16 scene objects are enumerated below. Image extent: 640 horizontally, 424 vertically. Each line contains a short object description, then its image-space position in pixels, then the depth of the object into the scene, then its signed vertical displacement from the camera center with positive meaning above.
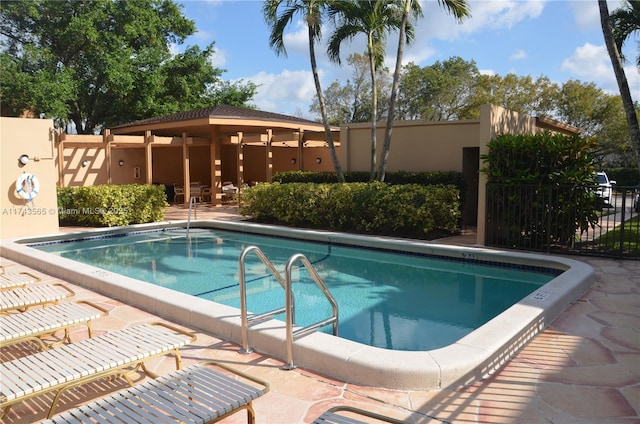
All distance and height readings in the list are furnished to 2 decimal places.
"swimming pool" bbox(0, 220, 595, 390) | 3.91 -1.43
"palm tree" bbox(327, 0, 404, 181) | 13.40 +4.61
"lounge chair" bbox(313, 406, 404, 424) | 2.54 -1.26
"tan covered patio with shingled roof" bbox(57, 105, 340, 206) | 17.77 +1.50
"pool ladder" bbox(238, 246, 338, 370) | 4.16 -1.25
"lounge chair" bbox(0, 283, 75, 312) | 4.93 -1.21
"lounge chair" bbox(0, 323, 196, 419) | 3.13 -1.28
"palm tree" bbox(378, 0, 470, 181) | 12.57 +4.16
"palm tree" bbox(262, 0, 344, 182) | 13.87 +4.73
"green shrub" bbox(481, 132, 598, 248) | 9.23 -0.02
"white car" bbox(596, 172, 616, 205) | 19.54 +0.26
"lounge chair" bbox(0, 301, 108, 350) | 4.10 -1.24
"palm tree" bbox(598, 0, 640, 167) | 9.67 +2.26
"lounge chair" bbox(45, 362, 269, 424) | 2.67 -1.27
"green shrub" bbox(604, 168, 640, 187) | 30.77 +0.61
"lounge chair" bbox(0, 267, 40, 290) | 5.80 -1.22
